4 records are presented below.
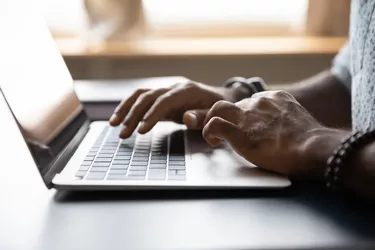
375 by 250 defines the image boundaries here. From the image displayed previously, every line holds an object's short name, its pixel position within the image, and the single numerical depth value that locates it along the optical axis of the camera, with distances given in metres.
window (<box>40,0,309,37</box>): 1.51
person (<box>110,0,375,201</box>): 0.55
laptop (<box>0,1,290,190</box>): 0.60
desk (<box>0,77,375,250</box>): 0.48
